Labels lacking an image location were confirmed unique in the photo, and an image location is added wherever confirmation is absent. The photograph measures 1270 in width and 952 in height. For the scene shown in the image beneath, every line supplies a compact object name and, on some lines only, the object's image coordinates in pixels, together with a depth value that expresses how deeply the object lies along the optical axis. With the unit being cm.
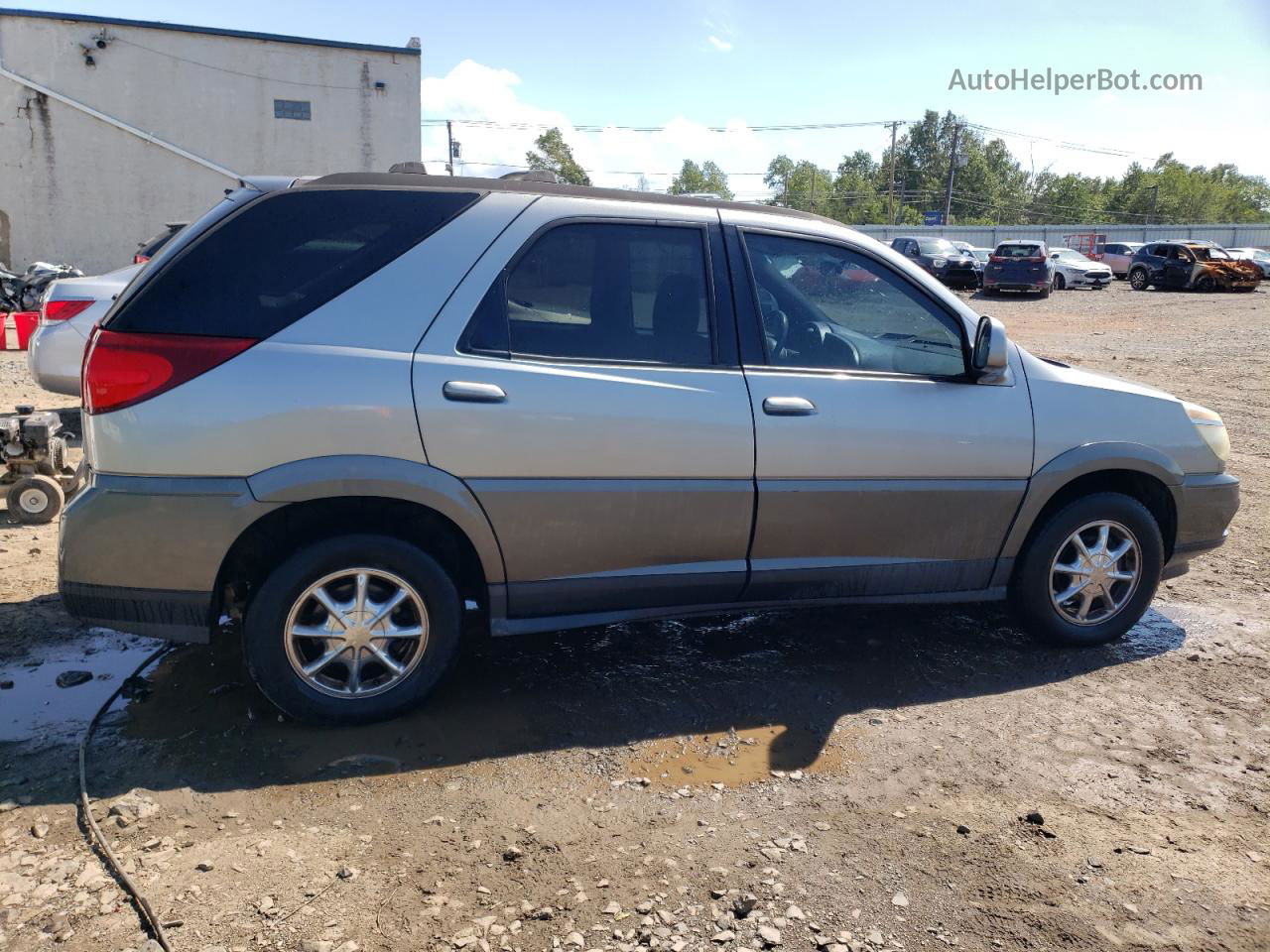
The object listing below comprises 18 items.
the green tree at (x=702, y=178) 9494
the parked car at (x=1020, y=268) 3106
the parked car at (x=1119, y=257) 4092
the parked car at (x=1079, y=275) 3569
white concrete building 2475
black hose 267
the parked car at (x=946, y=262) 3219
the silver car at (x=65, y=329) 820
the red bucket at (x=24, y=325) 1328
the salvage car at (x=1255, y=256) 4154
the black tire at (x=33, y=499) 636
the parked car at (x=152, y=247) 898
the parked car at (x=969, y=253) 3406
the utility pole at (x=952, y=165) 7320
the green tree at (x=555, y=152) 6988
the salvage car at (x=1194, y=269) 3416
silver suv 348
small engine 630
